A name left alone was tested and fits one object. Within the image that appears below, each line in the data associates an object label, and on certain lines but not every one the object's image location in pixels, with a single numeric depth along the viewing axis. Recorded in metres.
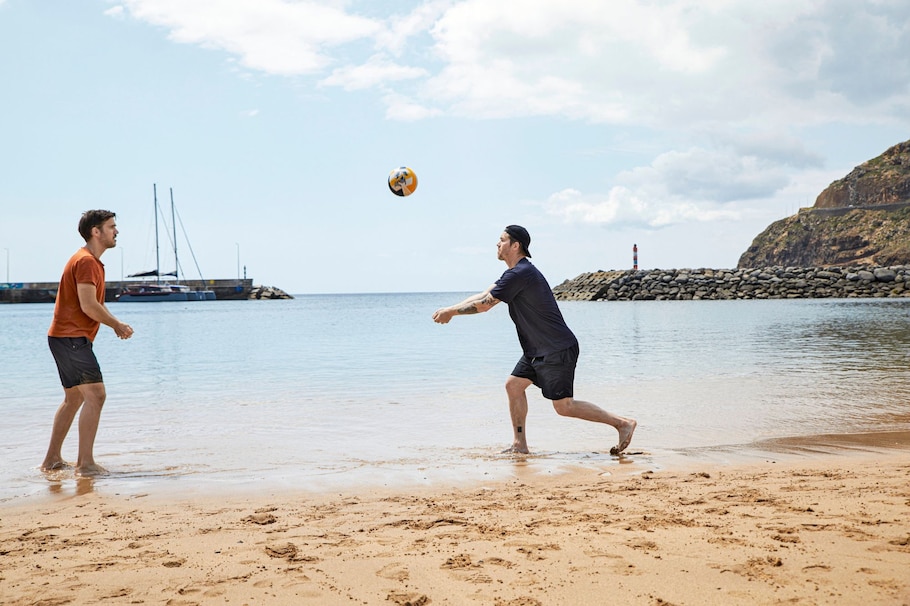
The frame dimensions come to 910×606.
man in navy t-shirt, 6.18
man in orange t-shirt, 5.72
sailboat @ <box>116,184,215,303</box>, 93.25
